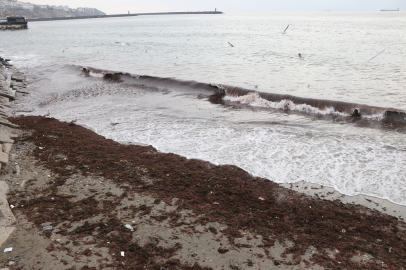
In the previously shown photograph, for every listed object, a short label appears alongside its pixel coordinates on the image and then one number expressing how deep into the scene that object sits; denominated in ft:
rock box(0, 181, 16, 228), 13.51
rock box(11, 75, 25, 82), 60.90
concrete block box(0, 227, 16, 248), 12.34
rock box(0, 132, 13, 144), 23.59
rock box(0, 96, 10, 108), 40.14
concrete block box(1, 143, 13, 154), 21.78
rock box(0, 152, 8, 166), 18.88
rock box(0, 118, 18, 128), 28.25
